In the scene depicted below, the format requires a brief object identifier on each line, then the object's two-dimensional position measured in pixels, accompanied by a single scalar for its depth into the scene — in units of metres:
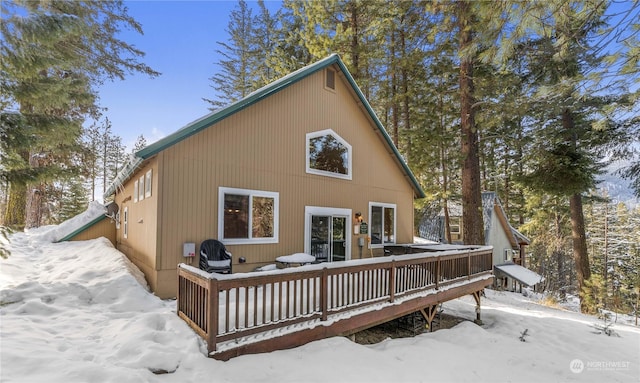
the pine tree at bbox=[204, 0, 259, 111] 20.12
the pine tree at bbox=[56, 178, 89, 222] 23.95
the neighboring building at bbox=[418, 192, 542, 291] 17.38
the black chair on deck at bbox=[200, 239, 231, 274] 6.24
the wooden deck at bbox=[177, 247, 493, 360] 3.68
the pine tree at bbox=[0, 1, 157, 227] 4.68
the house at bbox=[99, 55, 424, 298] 6.27
